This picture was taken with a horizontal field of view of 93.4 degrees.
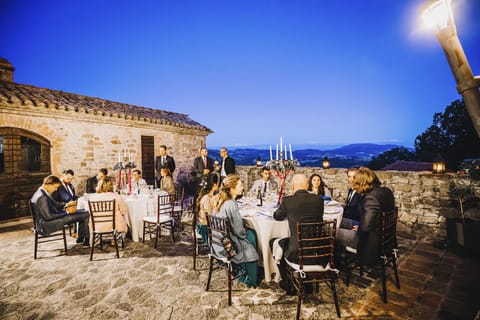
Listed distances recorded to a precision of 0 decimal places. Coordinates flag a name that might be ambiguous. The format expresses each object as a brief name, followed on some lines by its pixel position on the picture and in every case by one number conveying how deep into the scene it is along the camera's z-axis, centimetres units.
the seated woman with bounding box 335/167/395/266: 269
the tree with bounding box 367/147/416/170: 3471
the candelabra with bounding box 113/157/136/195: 490
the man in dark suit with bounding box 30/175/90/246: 397
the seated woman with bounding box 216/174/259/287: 289
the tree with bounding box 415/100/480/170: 2097
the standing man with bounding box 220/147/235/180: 723
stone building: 618
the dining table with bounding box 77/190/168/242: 471
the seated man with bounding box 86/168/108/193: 692
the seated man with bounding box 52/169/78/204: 501
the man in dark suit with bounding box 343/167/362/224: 401
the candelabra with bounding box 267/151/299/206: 356
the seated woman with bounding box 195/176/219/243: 348
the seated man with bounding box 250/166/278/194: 500
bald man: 246
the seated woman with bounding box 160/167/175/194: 560
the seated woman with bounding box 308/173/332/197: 455
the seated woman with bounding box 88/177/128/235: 409
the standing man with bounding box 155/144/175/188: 727
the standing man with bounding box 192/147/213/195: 736
